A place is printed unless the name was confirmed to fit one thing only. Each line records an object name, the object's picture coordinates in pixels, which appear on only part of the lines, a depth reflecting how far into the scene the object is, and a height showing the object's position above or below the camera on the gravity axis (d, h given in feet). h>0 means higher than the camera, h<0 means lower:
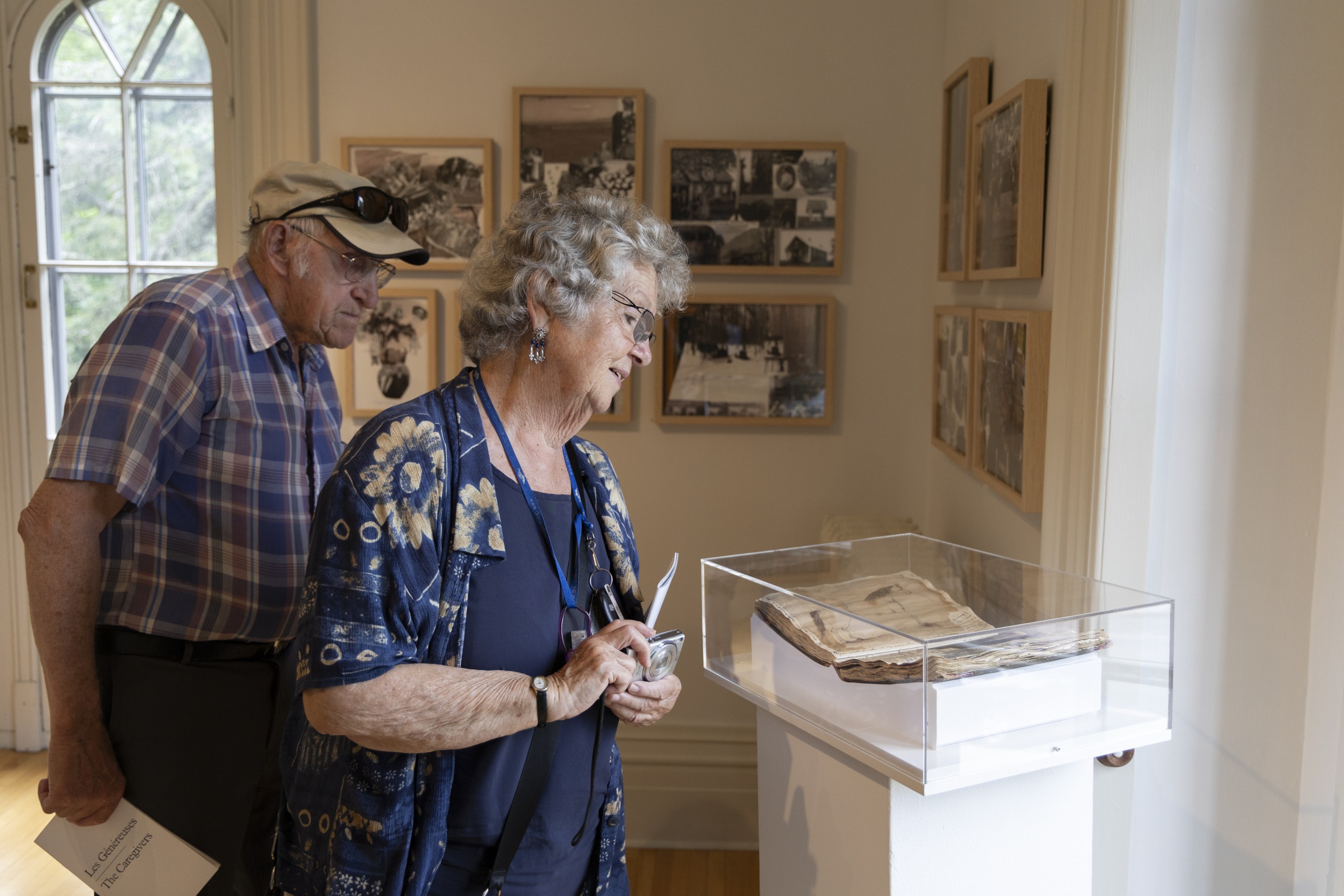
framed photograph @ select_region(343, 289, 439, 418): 10.40 -0.03
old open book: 3.67 -1.11
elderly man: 5.29 -1.10
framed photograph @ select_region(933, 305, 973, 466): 8.06 -0.20
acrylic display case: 3.68 -1.25
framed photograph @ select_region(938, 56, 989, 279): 7.89 +1.79
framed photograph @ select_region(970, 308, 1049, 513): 6.08 -0.30
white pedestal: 4.05 -2.07
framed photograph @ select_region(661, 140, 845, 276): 10.03 +1.57
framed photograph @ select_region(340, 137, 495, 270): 10.11 +1.79
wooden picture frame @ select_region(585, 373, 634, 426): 10.43 -0.59
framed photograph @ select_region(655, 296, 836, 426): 10.22 -0.07
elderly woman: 3.85 -1.10
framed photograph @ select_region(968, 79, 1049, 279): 6.24 +1.23
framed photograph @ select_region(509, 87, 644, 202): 10.01 +2.21
